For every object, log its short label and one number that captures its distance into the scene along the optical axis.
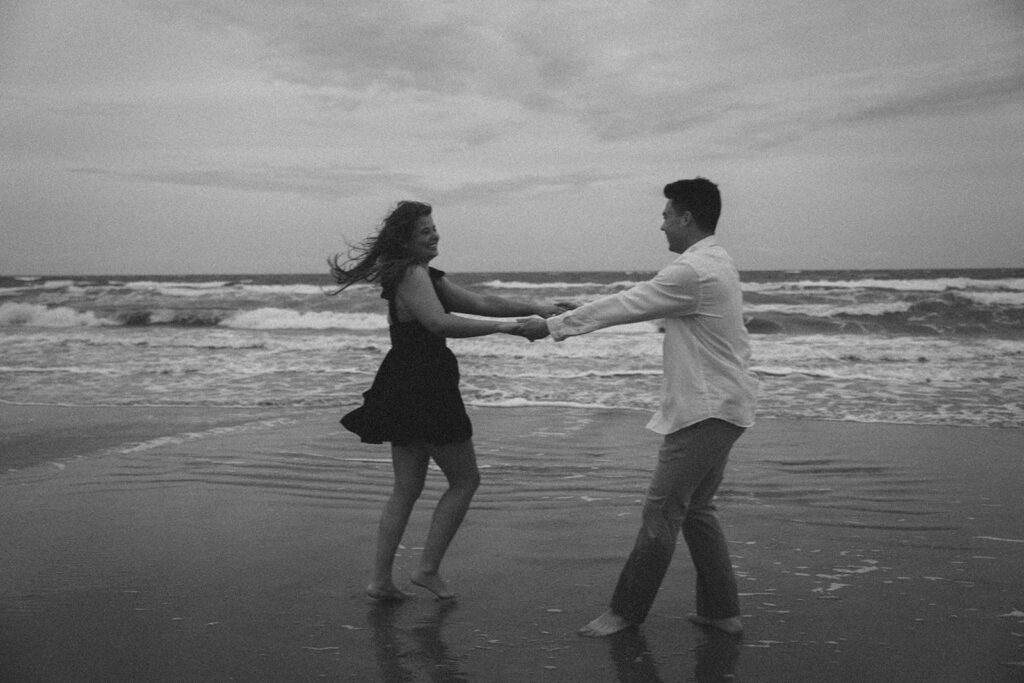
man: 3.34
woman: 3.83
